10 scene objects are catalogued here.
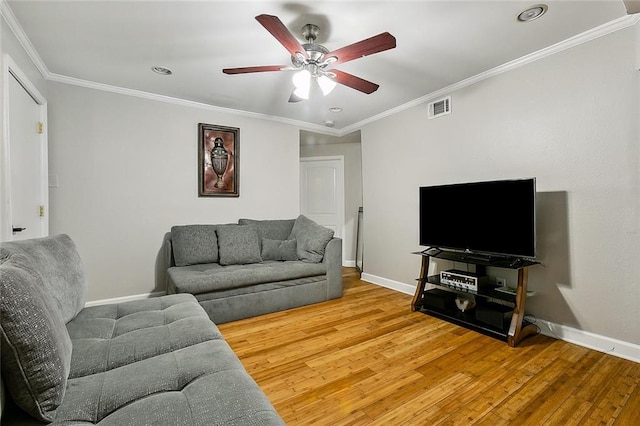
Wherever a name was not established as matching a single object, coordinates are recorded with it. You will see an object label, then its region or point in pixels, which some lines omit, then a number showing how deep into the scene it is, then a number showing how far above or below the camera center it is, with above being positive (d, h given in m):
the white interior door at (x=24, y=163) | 2.06 +0.43
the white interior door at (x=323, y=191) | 5.69 +0.43
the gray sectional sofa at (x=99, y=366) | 0.85 -0.61
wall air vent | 3.33 +1.23
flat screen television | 2.38 -0.06
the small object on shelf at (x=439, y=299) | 2.97 -0.92
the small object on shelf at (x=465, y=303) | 2.91 -0.94
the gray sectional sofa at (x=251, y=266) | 2.87 -0.61
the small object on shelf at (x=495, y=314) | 2.49 -0.92
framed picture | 3.87 +0.72
